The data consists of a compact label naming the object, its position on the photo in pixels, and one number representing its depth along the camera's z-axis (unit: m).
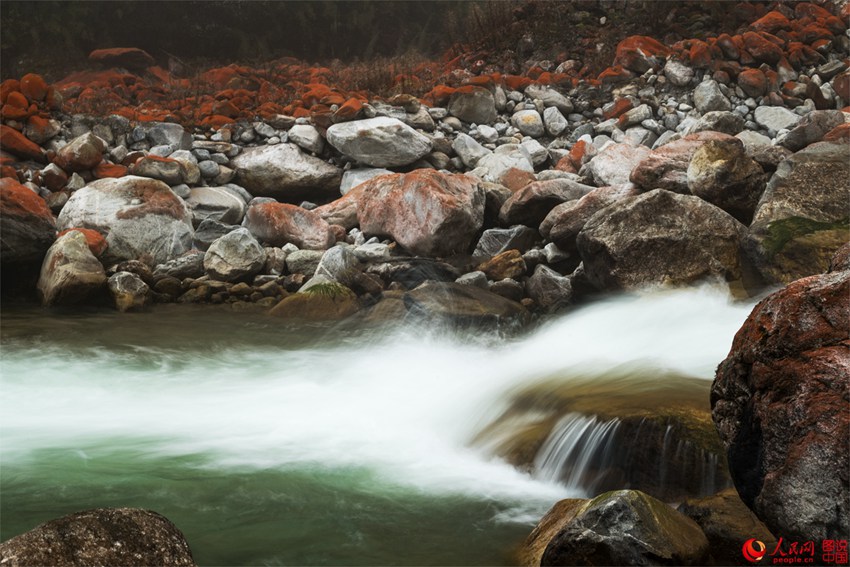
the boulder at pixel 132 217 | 9.30
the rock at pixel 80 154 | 10.45
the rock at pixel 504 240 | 8.96
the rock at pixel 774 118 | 11.47
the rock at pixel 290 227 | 9.72
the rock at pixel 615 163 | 9.70
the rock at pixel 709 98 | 12.12
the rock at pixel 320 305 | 8.37
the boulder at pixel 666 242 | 7.03
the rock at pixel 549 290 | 7.90
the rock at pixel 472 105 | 12.83
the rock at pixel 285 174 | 11.44
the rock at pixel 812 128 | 8.58
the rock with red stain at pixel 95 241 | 9.00
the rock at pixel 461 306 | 7.52
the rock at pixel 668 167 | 8.20
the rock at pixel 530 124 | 12.64
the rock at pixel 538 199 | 9.06
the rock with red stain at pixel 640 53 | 13.52
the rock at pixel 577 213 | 8.27
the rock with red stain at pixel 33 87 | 11.52
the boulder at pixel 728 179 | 7.73
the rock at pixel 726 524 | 3.12
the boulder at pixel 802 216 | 6.72
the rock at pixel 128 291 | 8.50
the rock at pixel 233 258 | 8.95
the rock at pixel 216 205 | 10.53
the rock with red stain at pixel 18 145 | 10.59
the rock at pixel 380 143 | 11.38
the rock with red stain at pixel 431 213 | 9.09
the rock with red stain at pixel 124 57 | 15.38
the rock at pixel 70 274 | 8.44
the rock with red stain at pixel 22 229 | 8.67
